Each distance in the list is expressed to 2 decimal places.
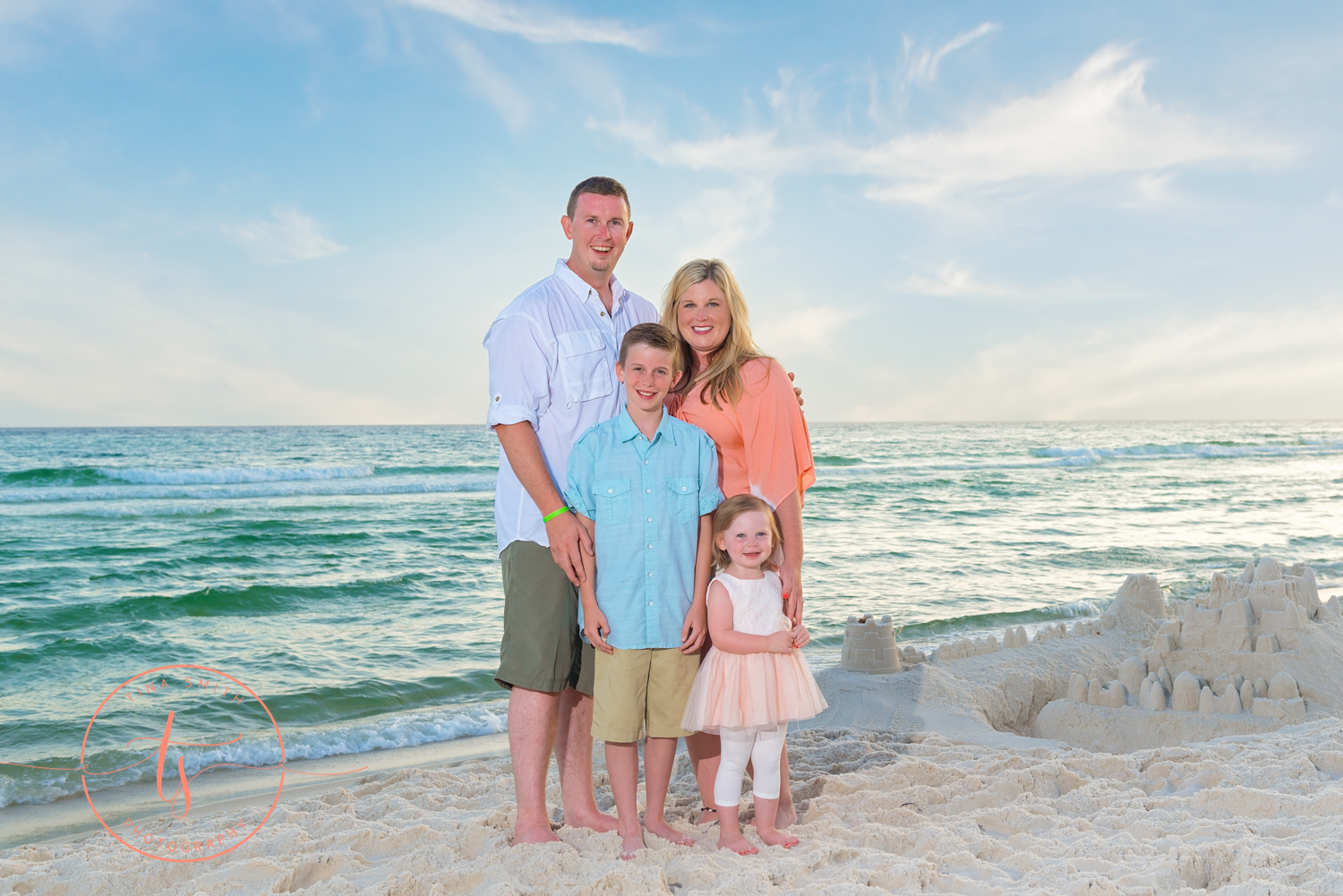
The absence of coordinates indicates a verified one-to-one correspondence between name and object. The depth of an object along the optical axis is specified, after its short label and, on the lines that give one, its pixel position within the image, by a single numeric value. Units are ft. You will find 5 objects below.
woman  9.89
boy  9.32
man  9.55
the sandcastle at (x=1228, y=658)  15.07
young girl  9.18
